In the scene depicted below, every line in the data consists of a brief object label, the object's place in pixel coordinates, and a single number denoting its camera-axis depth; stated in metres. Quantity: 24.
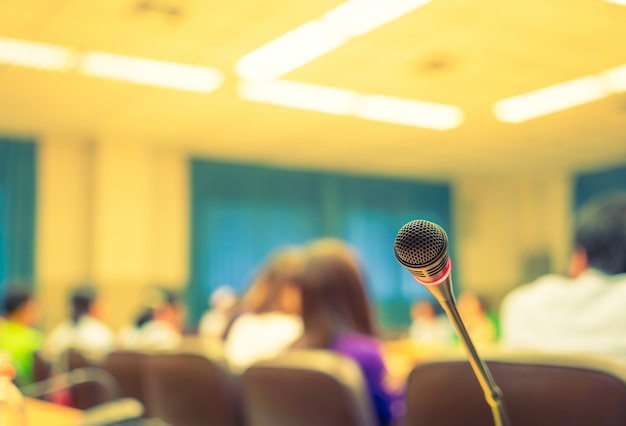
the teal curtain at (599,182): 5.06
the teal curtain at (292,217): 7.91
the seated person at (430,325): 5.97
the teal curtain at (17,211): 6.73
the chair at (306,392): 1.54
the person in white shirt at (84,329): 4.60
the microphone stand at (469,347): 0.69
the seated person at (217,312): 5.51
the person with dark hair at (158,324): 4.46
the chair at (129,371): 2.60
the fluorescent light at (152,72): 4.68
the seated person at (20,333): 4.16
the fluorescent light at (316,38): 2.60
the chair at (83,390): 3.04
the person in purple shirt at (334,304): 2.19
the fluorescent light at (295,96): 5.02
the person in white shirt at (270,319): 2.67
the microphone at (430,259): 0.65
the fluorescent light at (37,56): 4.26
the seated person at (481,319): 5.11
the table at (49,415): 1.73
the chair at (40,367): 3.45
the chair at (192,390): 2.04
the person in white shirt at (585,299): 1.45
